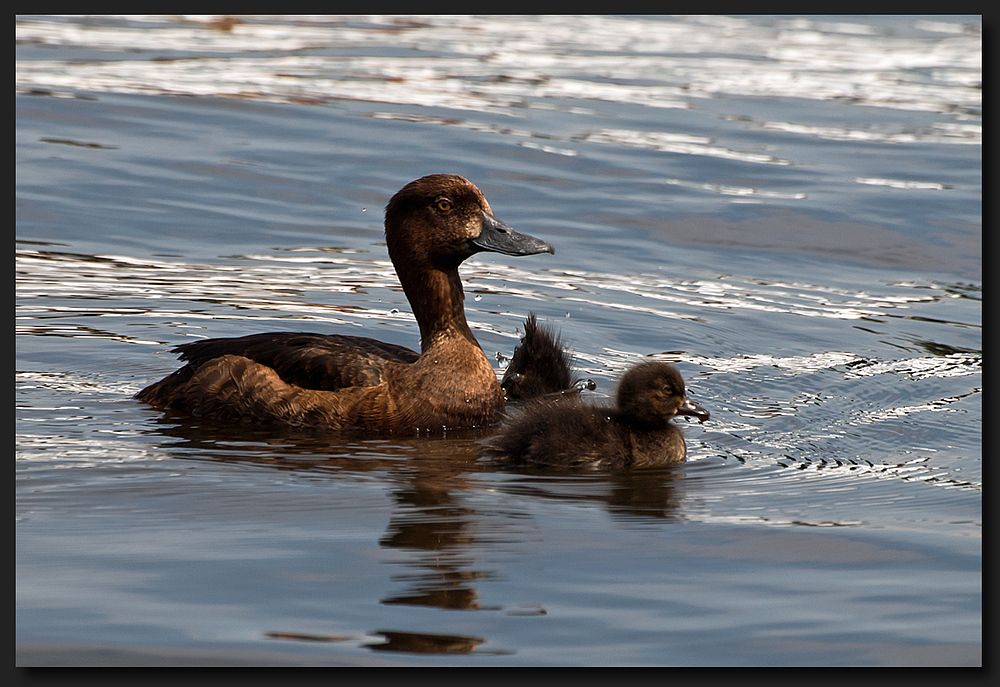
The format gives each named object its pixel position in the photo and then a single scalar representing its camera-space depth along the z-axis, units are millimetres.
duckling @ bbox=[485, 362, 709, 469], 13133
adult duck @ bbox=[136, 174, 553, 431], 14469
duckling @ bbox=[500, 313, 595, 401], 16125
